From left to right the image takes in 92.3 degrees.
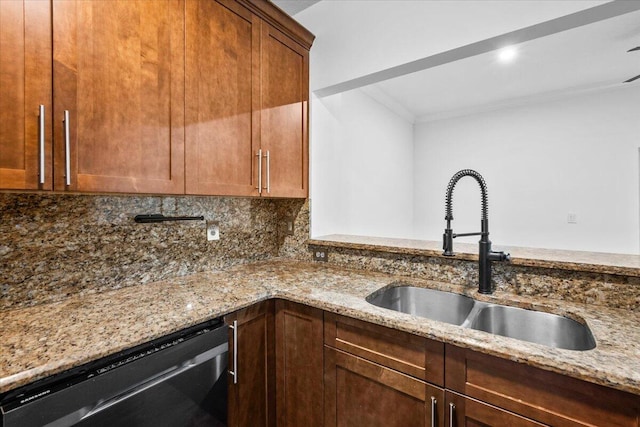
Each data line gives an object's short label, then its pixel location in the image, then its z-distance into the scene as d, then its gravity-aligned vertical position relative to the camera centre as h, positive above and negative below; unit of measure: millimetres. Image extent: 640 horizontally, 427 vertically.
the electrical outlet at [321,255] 2010 -285
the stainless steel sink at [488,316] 1157 -455
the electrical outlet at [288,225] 2174 -97
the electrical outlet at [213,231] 1816 -115
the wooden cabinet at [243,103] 1377 +563
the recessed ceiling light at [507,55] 2500 +1323
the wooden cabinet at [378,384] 838 -574
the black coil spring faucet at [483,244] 1362 -143
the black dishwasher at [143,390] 776 -519
